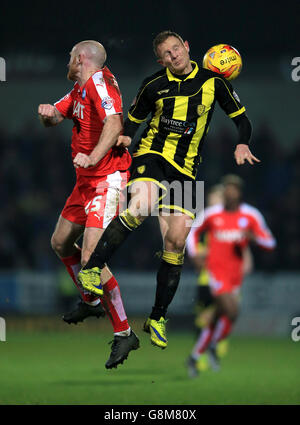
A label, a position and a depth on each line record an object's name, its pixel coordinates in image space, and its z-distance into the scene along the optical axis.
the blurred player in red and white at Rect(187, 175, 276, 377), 22.22
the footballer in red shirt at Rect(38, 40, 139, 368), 11.77
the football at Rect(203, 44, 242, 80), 12.09
